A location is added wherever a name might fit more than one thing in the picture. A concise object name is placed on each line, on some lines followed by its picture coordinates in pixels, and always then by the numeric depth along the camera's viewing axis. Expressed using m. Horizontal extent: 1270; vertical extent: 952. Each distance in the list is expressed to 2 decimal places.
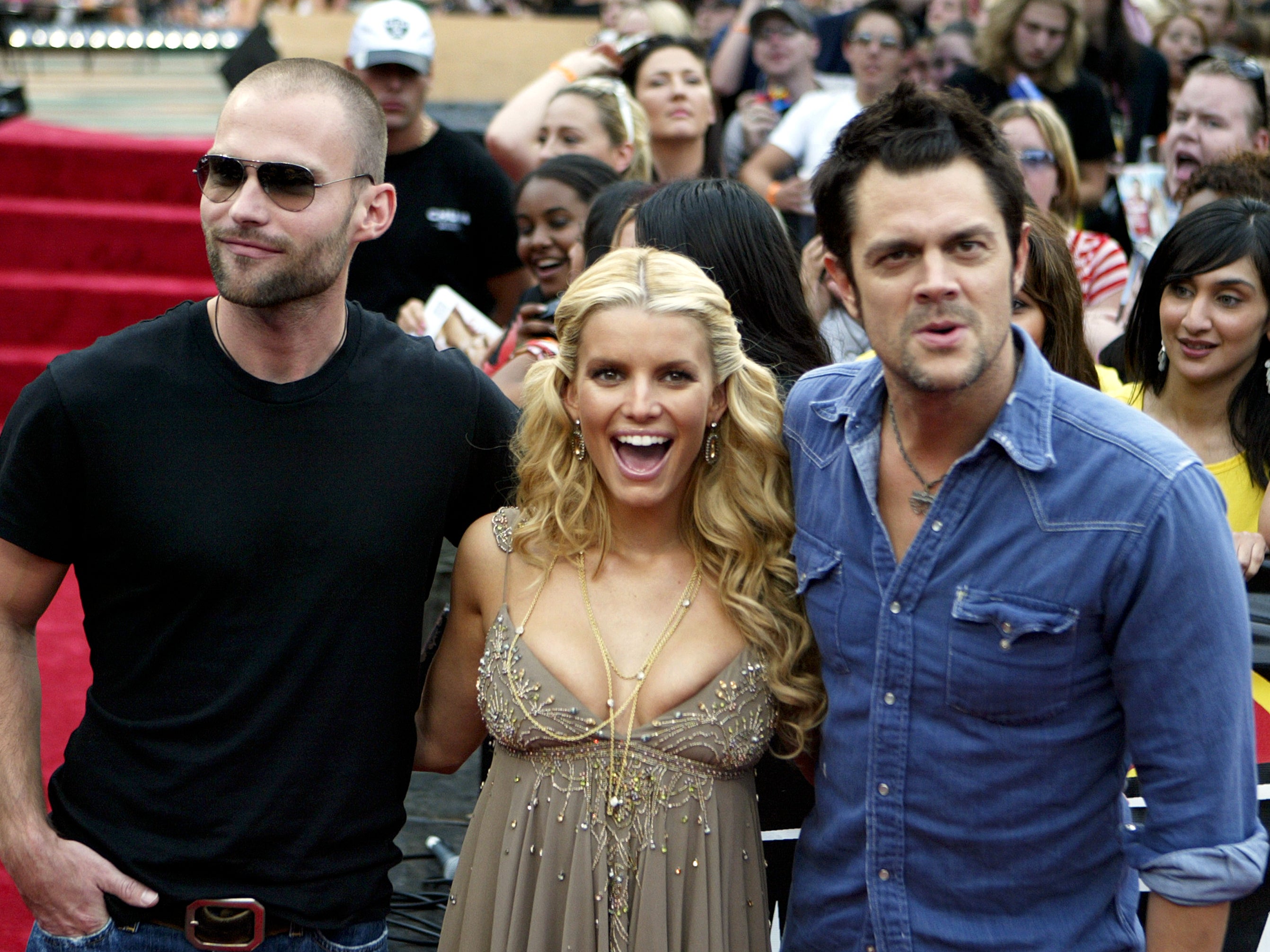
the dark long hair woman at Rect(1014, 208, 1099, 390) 3.29
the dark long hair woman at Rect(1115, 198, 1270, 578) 3.32
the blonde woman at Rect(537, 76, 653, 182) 5.43
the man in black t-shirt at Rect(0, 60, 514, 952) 2.35
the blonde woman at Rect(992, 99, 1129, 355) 5.19
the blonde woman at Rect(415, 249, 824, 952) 2.46
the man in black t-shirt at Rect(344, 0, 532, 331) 5.55
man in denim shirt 2.03
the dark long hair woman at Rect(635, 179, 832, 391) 3.24
